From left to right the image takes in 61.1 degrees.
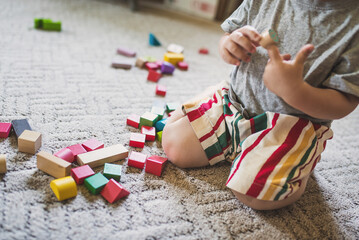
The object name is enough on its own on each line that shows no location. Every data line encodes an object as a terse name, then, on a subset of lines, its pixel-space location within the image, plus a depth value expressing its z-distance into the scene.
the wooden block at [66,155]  0.73
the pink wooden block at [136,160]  0.77
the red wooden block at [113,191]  0.66
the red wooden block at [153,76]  1.20
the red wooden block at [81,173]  0.69
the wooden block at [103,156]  0.74
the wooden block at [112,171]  0.72
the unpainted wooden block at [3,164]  0.67
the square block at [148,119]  0.91
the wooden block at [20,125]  0.79
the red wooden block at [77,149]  0.77
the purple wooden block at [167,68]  1.28
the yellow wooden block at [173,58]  1.38
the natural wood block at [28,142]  0.74
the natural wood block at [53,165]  0.69
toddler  0.64
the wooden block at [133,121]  0.92
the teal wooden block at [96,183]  0.67
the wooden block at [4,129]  0.78
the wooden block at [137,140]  0.84
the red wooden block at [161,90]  1.12
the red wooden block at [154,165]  0.75
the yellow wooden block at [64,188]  0.64
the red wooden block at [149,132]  0.88
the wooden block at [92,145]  0.80
